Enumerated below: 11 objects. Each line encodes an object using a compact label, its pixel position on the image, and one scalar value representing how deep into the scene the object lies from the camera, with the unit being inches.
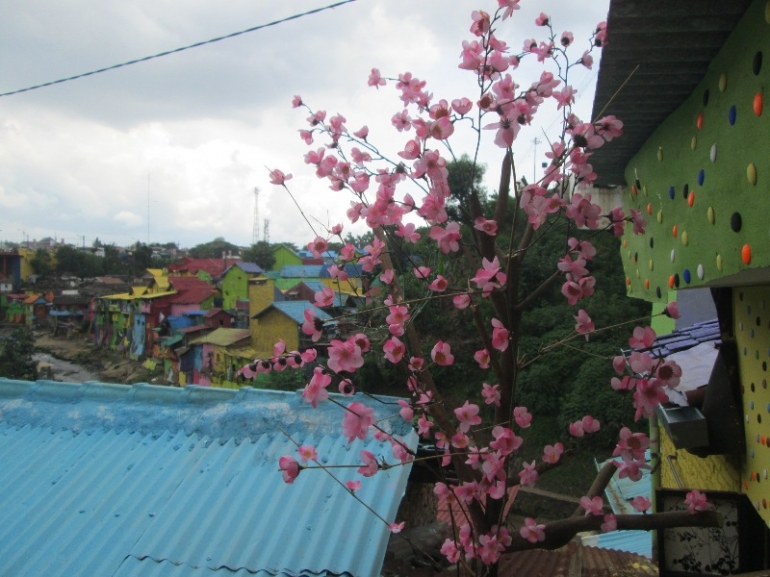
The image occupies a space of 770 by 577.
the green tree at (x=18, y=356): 754.8
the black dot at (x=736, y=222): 82.8
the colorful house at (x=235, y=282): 1058.1
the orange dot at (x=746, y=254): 79.4
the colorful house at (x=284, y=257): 1453.0
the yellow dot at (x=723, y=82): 86.6
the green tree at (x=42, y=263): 1488.7
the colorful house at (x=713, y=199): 77.0
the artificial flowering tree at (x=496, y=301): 80.1
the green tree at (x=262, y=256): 1449.3
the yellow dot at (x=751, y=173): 76.5
